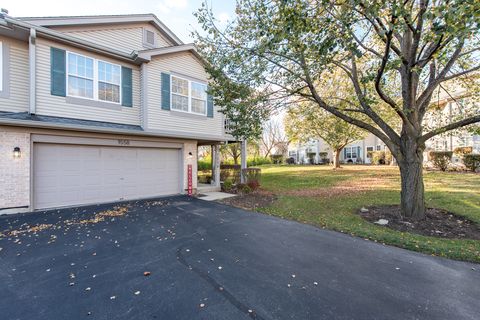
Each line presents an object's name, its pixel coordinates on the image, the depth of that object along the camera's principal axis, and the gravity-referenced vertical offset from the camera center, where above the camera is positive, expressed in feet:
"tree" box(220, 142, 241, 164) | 73.36 +3.69
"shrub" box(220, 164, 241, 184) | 44.37 -2.86
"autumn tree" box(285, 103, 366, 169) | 57.62 +8.46
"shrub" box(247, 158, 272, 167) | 110.93 -0.98
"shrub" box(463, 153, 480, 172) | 50.57 -0.51
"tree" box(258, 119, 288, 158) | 141.56 +13.71
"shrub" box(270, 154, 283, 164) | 130.21 +0.77
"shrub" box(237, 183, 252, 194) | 36.22 -5.01
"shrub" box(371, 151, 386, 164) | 86.29 +0.85
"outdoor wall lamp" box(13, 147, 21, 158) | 22.31 +0.81
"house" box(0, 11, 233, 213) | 22.93 +6.30
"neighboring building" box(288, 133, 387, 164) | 99.86 +3.71
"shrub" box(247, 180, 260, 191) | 37.76 -4.49
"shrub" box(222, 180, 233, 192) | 38.99 -4.88
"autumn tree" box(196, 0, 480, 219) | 13.75 +8.81
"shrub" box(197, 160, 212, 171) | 73.33 -1.94
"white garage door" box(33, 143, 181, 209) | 24.53 -1.86
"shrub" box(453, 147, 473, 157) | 55.11 +2.12
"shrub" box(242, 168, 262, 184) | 41.81 -2.87
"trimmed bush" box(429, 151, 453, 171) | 55.77 -0.01
